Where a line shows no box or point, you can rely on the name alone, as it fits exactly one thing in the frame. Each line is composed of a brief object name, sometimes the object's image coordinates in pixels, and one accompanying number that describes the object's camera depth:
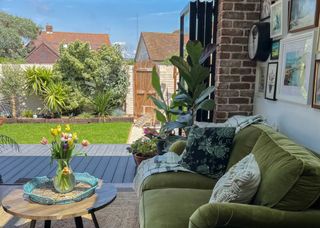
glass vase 1.82
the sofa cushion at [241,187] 1.38
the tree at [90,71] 6.87
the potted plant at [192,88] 2.79
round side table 1.56
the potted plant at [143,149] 3.34
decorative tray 1.71
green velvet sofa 1.22
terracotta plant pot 3.32
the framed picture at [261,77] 2.75
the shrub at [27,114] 6.97
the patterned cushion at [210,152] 2.17
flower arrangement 1.82
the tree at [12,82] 6.68
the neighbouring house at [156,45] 11.64
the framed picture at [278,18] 2.29
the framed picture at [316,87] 1.83
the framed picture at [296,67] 1.95
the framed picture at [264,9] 2.67
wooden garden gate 7.25
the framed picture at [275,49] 2.45
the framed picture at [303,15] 1.88
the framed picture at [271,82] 2.48
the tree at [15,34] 14.36
